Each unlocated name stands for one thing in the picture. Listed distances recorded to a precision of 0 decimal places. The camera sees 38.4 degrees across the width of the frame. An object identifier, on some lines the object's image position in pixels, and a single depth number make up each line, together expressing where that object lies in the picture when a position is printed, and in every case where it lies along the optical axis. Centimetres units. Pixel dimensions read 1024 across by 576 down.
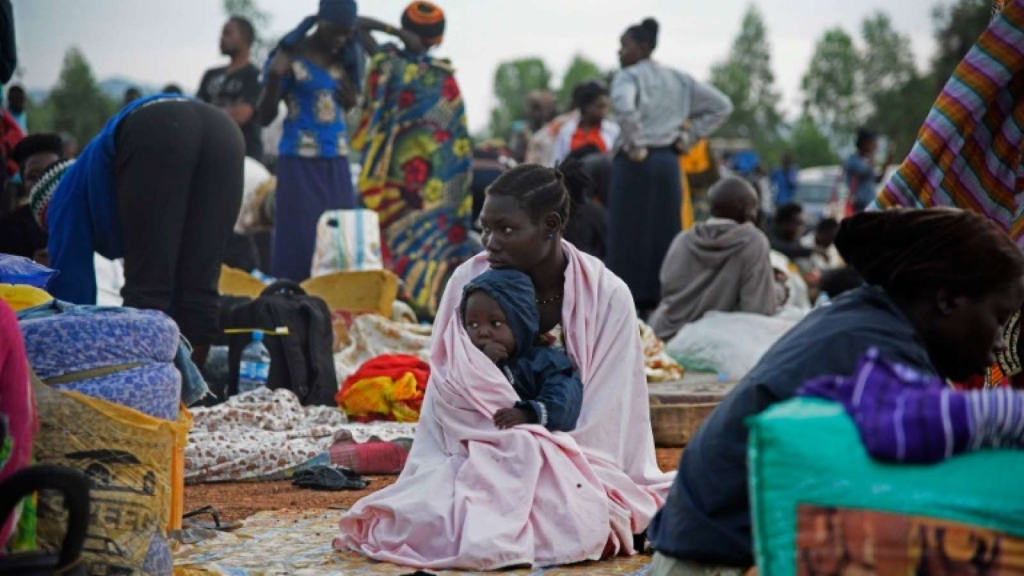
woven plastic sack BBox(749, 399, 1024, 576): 266
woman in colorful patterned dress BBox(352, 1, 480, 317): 1138
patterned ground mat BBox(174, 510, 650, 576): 444
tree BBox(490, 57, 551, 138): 9038
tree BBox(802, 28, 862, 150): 8075
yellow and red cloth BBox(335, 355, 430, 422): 733
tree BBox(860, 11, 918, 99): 8044
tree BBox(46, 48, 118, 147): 3694
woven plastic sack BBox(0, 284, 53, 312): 407
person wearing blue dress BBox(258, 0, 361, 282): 1036
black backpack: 750
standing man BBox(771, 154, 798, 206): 2759
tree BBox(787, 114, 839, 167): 7006
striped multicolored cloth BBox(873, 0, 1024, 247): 433
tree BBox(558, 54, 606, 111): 8625
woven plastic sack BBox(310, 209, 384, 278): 976
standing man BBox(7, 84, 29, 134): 1351
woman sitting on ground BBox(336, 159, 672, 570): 458
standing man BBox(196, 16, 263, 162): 1187
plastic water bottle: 751
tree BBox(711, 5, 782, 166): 7513
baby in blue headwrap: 477
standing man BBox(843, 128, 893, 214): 1867
